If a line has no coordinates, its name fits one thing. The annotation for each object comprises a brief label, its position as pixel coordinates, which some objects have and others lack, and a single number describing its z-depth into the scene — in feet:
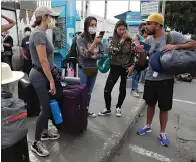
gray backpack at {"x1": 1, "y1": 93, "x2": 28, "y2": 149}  5.49
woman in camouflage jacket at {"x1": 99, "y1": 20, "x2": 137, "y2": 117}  12.20
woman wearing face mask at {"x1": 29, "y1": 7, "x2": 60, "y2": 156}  7.77
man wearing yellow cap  10.02
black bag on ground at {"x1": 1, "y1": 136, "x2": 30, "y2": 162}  5.73
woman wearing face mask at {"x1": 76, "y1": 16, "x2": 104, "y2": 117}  11.20
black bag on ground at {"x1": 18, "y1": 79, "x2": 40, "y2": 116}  11.98
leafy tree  56.95
